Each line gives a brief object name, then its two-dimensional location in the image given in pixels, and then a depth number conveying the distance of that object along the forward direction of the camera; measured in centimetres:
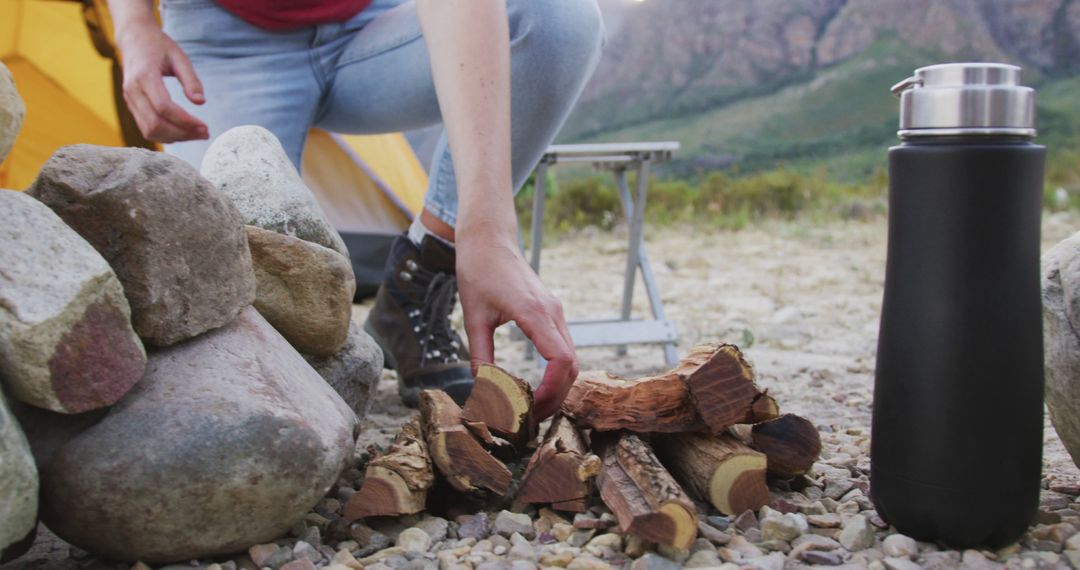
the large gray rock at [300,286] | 75
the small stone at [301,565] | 59
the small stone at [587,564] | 60
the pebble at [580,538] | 64
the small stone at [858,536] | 63
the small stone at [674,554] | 61
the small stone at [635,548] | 62
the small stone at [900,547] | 61
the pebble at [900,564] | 59
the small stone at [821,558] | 61
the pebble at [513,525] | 65
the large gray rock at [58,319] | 55
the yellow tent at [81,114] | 361
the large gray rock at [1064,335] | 68
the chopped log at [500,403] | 72
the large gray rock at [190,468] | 58
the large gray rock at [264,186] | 79
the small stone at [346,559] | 61
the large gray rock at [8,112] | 60
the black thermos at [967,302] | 58
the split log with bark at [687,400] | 68
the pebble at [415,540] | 64
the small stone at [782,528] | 64
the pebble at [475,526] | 65
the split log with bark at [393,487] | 65
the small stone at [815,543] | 62
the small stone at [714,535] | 63
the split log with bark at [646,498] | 61
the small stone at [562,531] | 65
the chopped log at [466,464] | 68
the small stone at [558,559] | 61
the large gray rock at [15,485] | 54
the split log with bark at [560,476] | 66
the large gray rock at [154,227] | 62
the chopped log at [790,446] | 71
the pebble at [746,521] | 65
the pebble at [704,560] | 60
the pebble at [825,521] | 66
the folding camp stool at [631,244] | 140
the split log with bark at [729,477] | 67
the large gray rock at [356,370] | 82
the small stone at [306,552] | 62
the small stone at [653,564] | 59
